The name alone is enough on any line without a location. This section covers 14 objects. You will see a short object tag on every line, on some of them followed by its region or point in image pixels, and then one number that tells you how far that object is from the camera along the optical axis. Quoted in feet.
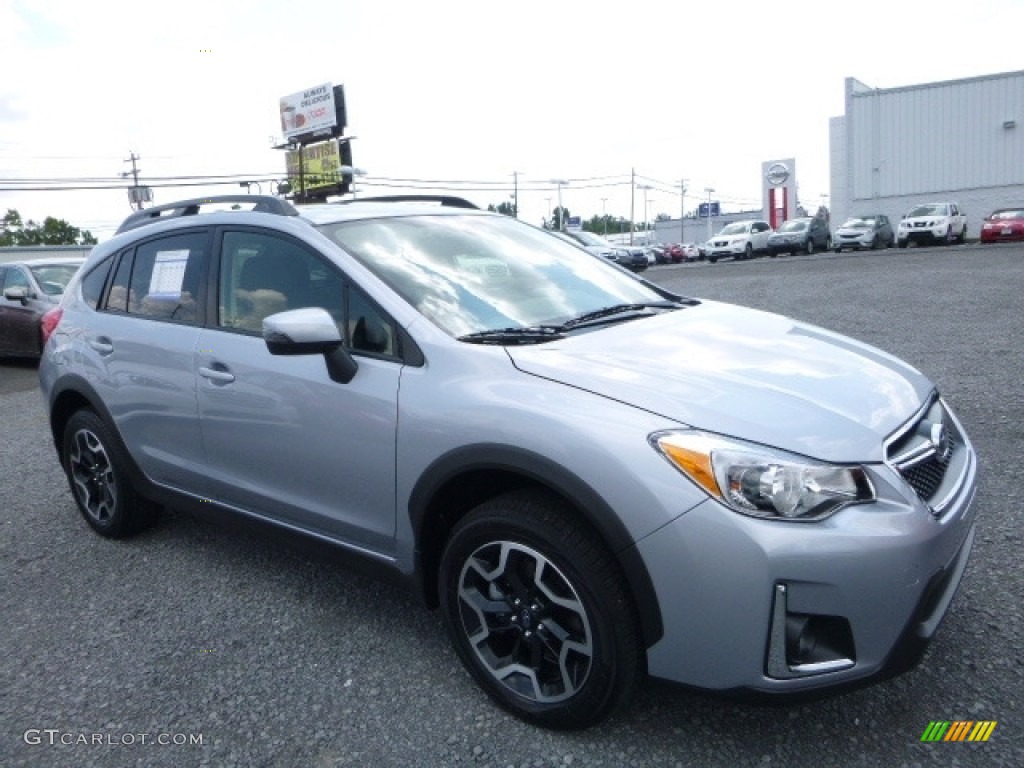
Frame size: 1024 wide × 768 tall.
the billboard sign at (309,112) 167.37
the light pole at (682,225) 296.71
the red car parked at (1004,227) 88.69
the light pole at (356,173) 158.85
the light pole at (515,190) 293.80
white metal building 125.70
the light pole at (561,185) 283.61
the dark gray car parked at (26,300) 36.04
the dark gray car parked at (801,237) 101.60
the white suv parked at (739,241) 109.50
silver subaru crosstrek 7.13
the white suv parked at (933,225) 94.48
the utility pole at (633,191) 294.25
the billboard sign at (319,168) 167.22
